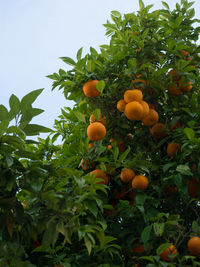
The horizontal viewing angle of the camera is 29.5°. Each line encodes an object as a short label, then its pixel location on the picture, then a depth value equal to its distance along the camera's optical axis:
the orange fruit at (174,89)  3.04
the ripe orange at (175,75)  3.06
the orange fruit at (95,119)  2.85
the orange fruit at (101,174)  2.59
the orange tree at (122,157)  1.80
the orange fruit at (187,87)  3.07
